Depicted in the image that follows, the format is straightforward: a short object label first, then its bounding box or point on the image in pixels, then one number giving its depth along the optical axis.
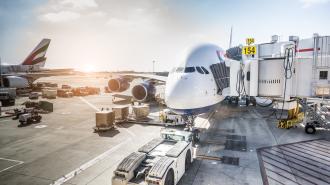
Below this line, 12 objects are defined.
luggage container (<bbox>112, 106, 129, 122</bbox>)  21.10
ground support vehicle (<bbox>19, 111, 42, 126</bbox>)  21.02
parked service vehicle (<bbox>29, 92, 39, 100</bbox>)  38.26
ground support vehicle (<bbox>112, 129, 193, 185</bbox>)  8.10
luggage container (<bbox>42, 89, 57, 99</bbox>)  40.09
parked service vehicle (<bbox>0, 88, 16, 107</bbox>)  32.16
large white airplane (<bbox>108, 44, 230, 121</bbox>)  13.30
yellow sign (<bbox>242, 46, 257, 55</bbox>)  28.24
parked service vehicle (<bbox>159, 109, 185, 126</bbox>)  19.43
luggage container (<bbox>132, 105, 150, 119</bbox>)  22.45
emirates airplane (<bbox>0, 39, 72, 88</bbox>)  40.78
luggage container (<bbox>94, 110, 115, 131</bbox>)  18.27
